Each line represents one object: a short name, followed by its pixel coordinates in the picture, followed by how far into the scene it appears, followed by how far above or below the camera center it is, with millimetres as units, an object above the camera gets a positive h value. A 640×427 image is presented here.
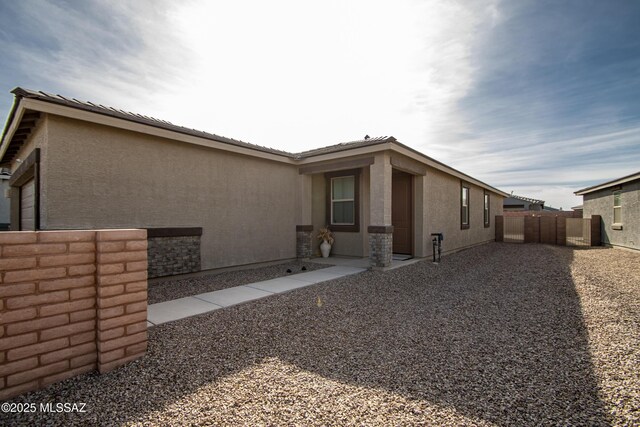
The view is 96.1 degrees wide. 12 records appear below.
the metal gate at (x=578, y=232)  16188 -775
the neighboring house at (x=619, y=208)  12484 +492
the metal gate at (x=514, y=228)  18734 -631
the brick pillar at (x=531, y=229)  17073 -626
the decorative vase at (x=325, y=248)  10375 -1051
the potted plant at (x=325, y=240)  10383 -766
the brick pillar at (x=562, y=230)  16328 -654
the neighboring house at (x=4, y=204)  14091 +790
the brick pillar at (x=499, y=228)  18820 -618
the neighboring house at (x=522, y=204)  33469 +1771
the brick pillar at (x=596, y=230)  15930 -641
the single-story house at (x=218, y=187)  5379 +877
